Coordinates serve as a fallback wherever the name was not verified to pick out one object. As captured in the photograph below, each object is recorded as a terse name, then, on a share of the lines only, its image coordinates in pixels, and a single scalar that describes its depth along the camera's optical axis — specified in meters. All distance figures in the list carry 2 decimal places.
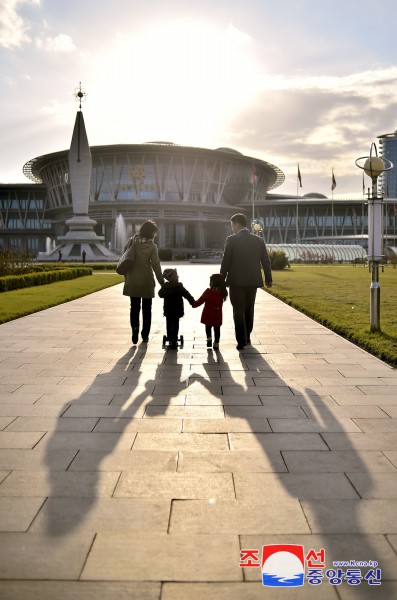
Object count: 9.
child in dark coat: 9.72
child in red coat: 9.59
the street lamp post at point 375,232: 11.11
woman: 10.11
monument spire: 71.94
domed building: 102.81
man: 9.70
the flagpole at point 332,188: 81.10
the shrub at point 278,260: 47.97
